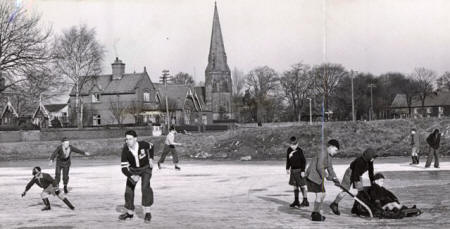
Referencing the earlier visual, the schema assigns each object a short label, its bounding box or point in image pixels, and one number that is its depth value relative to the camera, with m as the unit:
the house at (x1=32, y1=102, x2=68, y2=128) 82.40
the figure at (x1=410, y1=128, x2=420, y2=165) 25.64
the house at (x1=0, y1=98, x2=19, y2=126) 94.25
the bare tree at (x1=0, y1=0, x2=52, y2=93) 43.25
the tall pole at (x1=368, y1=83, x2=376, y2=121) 105.40
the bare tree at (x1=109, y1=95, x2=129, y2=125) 70.62
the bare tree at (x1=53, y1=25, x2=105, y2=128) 61.84
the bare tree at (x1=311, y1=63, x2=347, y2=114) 95.56
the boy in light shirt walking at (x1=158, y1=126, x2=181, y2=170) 24.61
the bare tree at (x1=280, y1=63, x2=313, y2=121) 106.56
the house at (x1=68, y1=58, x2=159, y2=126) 81.69
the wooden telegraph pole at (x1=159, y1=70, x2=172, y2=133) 65.47
